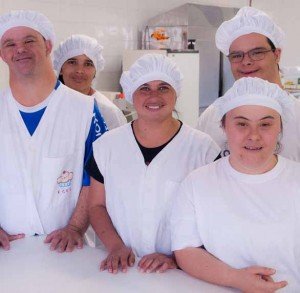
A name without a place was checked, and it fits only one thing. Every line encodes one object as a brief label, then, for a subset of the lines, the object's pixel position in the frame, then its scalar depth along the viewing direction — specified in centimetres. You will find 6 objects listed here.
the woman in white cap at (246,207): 120
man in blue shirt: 161
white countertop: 120
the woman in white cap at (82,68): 242
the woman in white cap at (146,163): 150
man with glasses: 164
